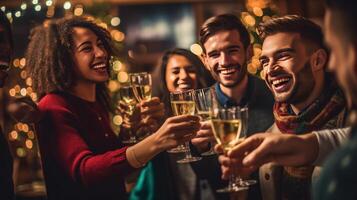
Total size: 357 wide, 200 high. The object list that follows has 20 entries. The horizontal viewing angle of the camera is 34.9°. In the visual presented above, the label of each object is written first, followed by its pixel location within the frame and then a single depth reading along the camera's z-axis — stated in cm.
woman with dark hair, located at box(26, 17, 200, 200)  183
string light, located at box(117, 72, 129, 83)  262
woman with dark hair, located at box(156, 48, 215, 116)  210
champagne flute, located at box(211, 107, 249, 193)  143
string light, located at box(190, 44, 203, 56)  207
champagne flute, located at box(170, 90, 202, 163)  176
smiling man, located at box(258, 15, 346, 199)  173
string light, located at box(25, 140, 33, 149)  281
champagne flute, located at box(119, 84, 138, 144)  204
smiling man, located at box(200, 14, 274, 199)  195
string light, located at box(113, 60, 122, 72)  223
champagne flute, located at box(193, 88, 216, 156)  174
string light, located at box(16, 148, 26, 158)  312
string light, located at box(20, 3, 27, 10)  213
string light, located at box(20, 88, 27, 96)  216
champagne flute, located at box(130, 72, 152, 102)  203
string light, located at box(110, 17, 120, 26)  298
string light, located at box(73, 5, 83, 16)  252
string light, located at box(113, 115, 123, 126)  225
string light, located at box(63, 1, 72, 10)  218
